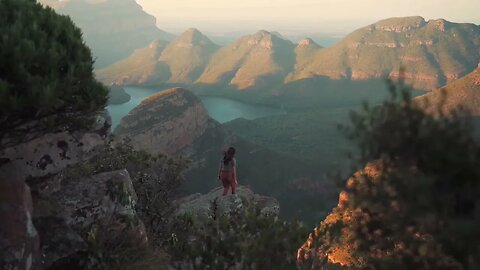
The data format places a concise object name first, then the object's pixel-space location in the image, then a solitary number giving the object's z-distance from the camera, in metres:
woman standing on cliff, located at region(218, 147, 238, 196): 17.39
